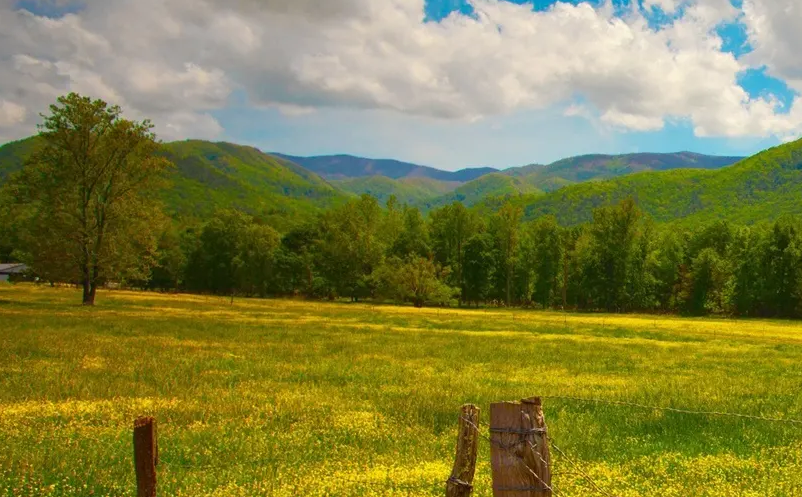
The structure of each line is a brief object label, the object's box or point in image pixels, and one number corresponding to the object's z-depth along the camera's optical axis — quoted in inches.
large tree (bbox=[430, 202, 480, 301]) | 5211.6
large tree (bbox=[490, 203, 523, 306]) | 4906.5
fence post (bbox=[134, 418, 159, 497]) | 273.7
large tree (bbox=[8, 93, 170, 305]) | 2234.3
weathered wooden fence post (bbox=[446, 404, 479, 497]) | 248.1
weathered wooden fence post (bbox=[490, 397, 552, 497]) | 230.5
